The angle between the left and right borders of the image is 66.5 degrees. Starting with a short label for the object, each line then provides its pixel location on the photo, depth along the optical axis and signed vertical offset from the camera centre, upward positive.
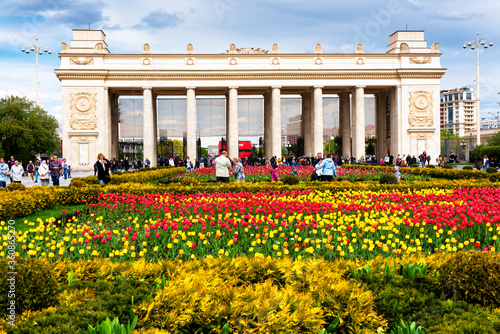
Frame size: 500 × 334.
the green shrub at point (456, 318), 2.98 -1.37
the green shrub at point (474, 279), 3.48 -1.16
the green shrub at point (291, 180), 14.52 -0.89
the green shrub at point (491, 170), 21.34 -0.91
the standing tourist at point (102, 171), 15.02 -0.47
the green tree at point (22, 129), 45.31 +3.81
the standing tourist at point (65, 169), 28.94 -0.72
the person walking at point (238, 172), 14.98 -0.57
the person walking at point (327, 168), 15.54 -0.48
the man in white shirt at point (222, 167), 14.32 -0.35
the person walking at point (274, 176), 17.09 -0.85
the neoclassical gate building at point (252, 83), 37.59 +7.62
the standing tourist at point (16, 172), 16.92 -0.50
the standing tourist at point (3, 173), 16.15 -0.51
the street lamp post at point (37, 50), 46.21 +13.45
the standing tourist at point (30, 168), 24.29 -0.48
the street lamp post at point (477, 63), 41.69 +10.10
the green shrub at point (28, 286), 3.28 -1.11
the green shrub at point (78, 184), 13.22 -0.85
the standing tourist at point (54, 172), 19.31 -0.60
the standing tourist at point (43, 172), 17.34 -0.53
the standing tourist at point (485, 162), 32.87 -0.70
